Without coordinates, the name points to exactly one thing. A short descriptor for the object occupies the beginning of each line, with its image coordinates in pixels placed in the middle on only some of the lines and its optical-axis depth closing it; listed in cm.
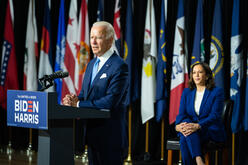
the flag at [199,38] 990
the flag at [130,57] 1087
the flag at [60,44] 1186
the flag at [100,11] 1137
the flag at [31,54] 1217
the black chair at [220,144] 802
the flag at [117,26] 1089
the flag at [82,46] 1140
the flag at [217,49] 950
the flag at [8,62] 1217
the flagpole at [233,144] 967
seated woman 785
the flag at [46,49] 1213
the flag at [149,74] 1065
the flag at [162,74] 1040
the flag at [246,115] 921
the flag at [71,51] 1150
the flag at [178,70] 1009
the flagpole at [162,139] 1073
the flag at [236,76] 934
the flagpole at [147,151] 1103
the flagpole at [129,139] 1075
